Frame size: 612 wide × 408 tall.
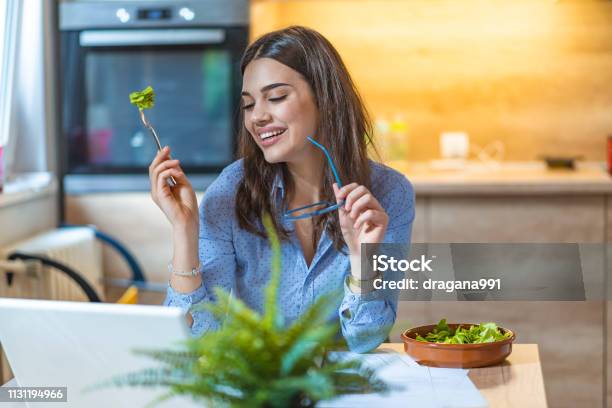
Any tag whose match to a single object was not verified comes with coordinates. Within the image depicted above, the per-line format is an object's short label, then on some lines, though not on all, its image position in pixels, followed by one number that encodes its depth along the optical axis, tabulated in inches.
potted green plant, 75.5
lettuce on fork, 99.8
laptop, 78.0
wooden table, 87.8
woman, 101.2
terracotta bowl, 92.9
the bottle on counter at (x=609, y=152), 154.5
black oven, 152.9
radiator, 133.4
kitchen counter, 146.5
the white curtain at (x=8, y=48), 146.1
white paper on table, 87.4
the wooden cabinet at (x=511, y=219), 148.2
